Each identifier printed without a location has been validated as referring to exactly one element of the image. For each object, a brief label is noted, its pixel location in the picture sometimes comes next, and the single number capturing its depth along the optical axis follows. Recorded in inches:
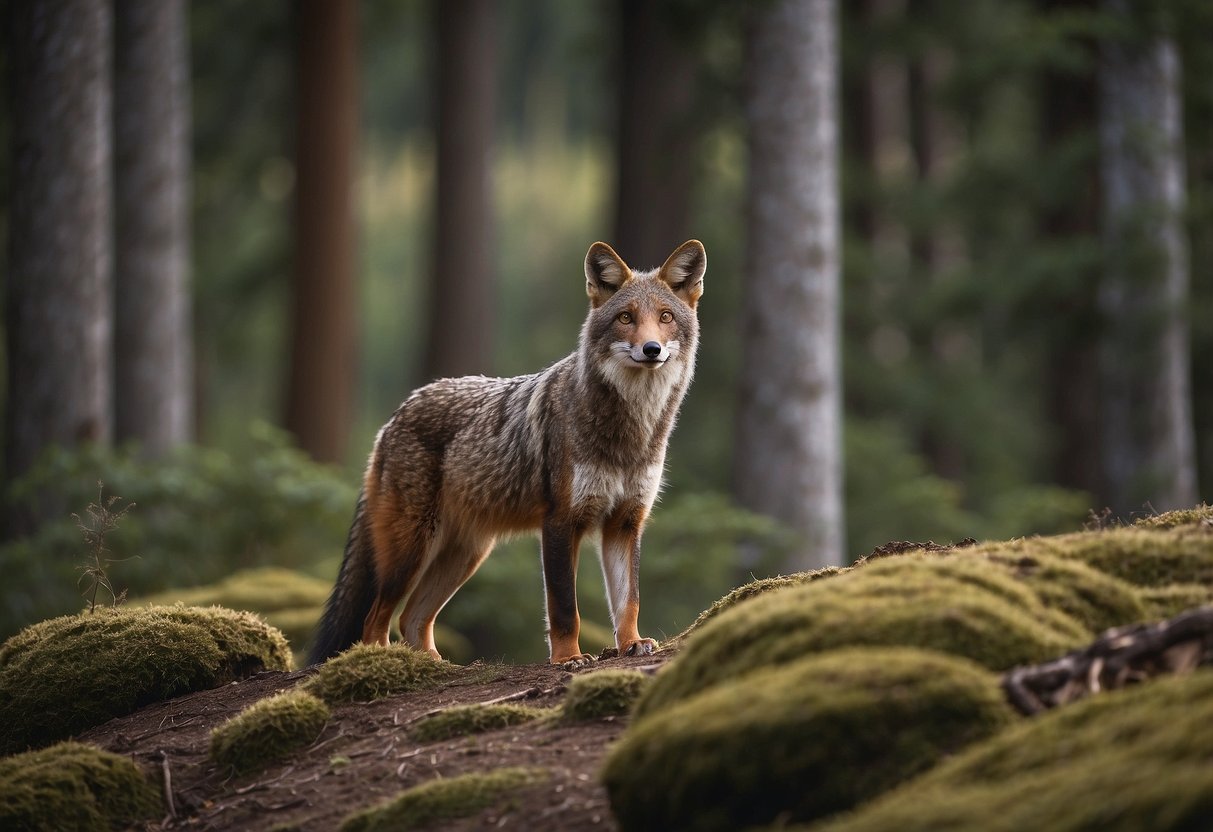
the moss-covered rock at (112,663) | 492.4
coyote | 538.9
